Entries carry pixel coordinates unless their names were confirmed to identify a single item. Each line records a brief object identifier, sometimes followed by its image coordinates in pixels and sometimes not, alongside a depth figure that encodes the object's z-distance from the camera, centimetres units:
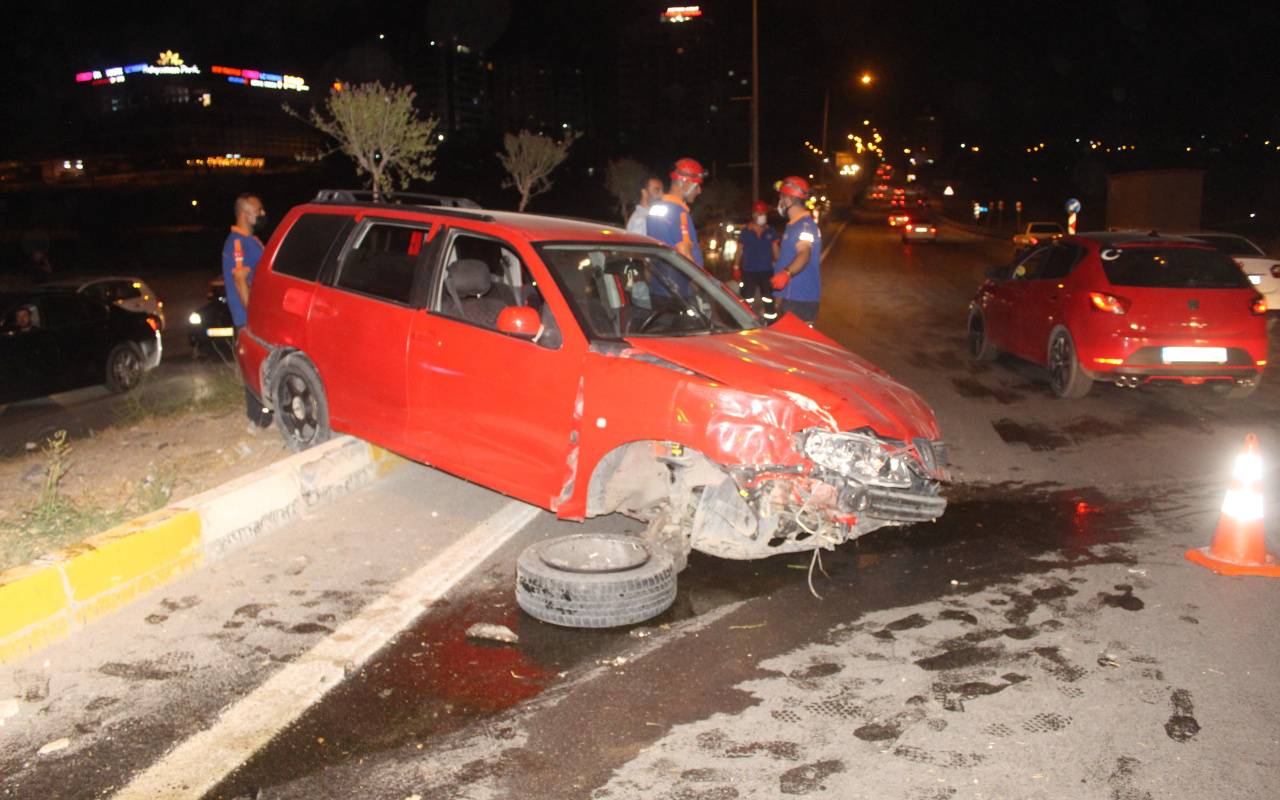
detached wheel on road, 434
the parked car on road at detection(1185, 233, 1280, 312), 1484
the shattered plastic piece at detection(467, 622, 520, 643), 426
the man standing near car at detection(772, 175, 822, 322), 809
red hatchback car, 861
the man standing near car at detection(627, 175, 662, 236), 886
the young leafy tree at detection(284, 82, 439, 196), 1433
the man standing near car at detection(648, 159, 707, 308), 820
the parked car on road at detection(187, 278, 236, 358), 1355
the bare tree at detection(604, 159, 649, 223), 3738
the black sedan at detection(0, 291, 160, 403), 1014
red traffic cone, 493
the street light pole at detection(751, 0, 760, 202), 2683
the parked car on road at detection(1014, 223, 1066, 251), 3403
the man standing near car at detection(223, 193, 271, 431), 789
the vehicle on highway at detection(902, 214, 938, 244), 4066
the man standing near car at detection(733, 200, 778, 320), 1224
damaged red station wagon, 454
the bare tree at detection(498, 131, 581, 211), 2891
